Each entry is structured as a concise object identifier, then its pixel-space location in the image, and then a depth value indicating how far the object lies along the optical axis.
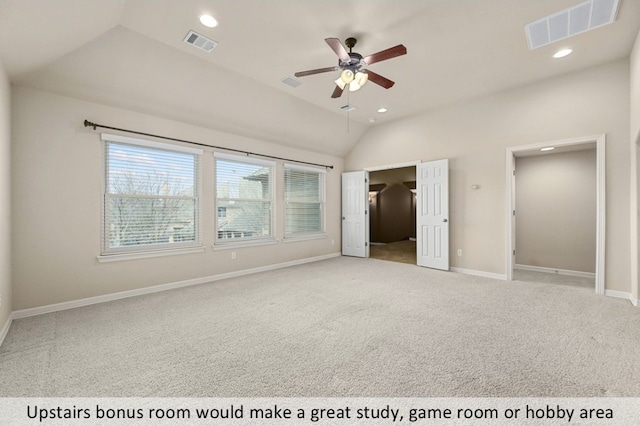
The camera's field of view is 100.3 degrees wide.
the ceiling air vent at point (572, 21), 2.59
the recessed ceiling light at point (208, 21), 2.70
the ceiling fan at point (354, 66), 2.59
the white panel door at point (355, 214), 6.61
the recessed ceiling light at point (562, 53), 3.38
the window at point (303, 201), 5.93
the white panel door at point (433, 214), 5.18
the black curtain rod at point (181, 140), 3.40
